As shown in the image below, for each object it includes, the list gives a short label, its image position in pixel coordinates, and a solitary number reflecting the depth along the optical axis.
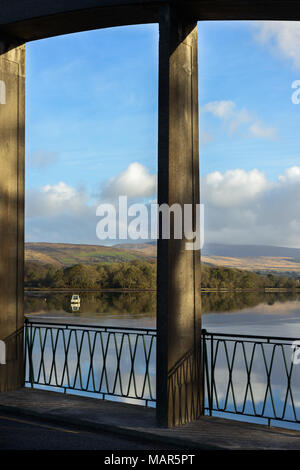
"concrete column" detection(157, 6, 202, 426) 6.59
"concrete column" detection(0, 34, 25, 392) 8.53
